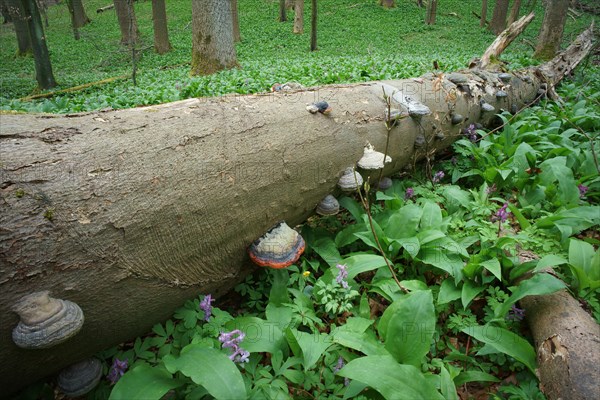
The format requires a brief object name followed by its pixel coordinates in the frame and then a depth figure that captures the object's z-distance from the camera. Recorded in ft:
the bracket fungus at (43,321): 3.94
